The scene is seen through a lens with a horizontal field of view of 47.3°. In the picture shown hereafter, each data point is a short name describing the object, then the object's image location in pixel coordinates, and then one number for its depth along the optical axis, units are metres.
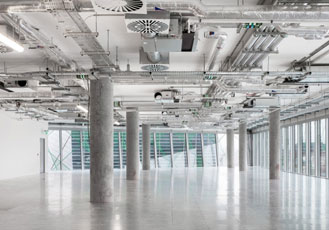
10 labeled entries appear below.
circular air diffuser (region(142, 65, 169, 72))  12.86
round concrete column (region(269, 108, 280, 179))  26.50
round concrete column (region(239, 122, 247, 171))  40.34
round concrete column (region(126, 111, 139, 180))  25.89
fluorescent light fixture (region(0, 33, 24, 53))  8.06
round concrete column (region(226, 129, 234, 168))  45.14
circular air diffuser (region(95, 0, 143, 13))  6.31
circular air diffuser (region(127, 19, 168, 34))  7.92
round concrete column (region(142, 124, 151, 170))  38.38
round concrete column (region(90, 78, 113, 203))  14.30
